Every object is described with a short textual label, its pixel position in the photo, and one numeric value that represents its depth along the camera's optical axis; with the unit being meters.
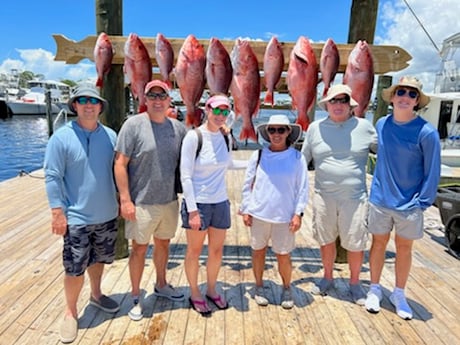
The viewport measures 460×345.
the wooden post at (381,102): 4.57
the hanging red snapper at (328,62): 2.83
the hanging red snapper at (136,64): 2.75
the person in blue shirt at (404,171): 2.38
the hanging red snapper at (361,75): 2.79
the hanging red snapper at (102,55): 2.81
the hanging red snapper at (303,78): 2.78
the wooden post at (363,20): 3.19
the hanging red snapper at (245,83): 2.75
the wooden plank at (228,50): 2.93
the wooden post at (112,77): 3.08
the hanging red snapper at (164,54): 2.81
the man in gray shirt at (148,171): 2.31
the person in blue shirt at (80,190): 2.11
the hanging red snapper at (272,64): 2.85
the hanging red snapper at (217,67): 2.70
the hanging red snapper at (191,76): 2.73
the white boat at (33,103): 38.09
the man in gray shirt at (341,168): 2.65
